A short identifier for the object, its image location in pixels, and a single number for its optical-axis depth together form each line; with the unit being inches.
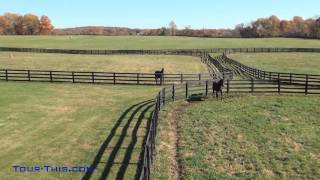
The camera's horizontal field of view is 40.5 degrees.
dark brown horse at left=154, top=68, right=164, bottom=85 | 1413.6
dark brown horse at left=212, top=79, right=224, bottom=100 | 1056.2
